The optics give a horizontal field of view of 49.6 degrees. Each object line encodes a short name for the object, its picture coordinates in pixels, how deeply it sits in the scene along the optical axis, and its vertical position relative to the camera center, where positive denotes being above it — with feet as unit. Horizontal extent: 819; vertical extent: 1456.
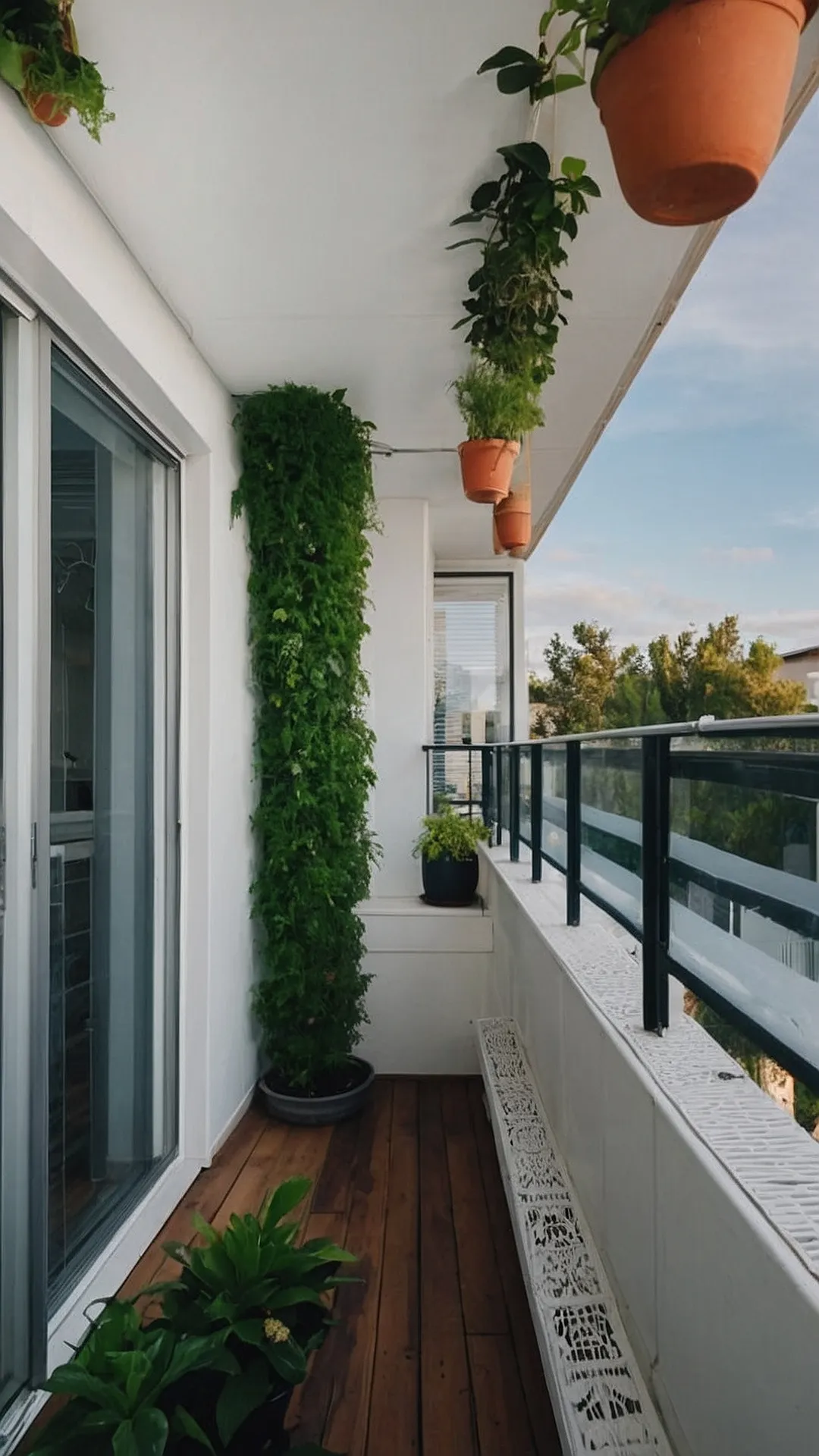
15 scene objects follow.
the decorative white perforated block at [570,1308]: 3.90 -3.07
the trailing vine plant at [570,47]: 3.56 +3.58
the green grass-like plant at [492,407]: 8.71 +3.32
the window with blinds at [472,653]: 19.25 +1.88
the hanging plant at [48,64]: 4.63 +3.62
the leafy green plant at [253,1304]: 4.54 -3.18
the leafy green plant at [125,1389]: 4.10 -3.18
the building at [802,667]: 56.23 +4.95
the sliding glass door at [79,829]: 5.66 -0.70
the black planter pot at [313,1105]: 10.15 -4.23
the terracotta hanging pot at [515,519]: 11.98 +3.01
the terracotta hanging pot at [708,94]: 3.49 +2.60
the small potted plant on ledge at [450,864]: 12.78 -1.80
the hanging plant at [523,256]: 5.92 +3.57
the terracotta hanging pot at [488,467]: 9.03 +2.82
